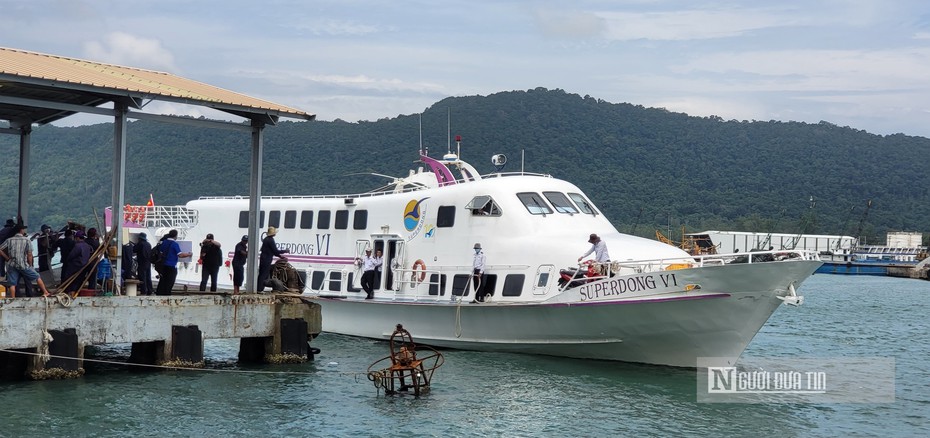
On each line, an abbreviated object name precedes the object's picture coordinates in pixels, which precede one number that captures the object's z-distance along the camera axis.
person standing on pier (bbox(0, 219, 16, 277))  19.19
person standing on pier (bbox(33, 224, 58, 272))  20.27
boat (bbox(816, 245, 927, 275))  87.00
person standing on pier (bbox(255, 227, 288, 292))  20.53
